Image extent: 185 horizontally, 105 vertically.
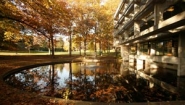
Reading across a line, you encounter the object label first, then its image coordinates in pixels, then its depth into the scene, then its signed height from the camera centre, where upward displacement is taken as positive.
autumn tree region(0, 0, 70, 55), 12.23 +3.56
